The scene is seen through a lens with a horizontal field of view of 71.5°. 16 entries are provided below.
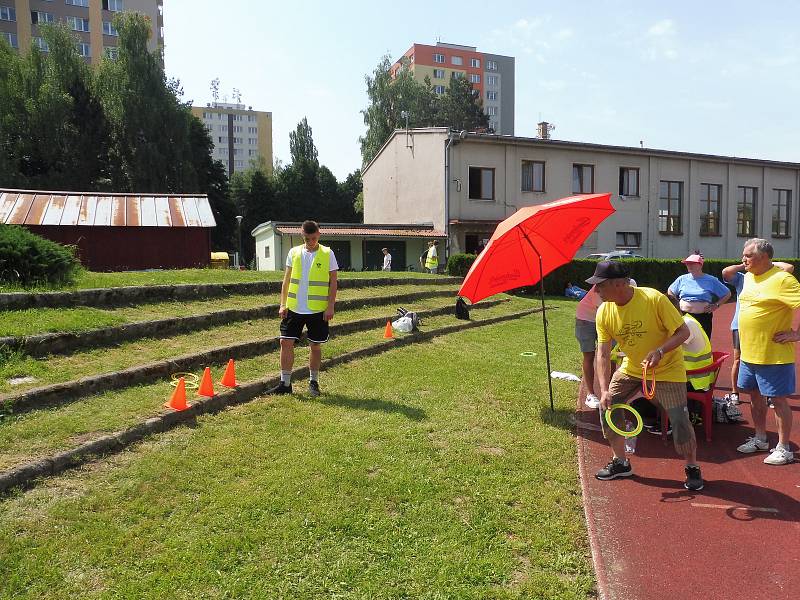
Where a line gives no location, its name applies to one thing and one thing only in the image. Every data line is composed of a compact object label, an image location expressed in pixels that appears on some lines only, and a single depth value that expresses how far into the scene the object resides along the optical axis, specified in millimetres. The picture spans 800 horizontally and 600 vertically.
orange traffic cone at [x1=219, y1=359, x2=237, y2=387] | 6184
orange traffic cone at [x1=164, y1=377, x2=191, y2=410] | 5340
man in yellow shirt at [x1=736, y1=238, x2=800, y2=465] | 4781
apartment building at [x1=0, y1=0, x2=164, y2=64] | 56281
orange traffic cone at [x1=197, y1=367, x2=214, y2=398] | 5785
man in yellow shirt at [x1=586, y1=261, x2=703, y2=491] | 4137
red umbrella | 5901
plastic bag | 10695
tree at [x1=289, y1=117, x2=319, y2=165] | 65938
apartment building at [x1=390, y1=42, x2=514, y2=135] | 91375
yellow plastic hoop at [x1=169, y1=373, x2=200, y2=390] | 6064
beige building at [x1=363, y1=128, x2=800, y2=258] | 28047
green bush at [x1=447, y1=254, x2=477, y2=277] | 21438
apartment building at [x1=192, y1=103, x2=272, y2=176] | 110812
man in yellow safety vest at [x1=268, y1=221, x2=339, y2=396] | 6453
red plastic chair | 5539
